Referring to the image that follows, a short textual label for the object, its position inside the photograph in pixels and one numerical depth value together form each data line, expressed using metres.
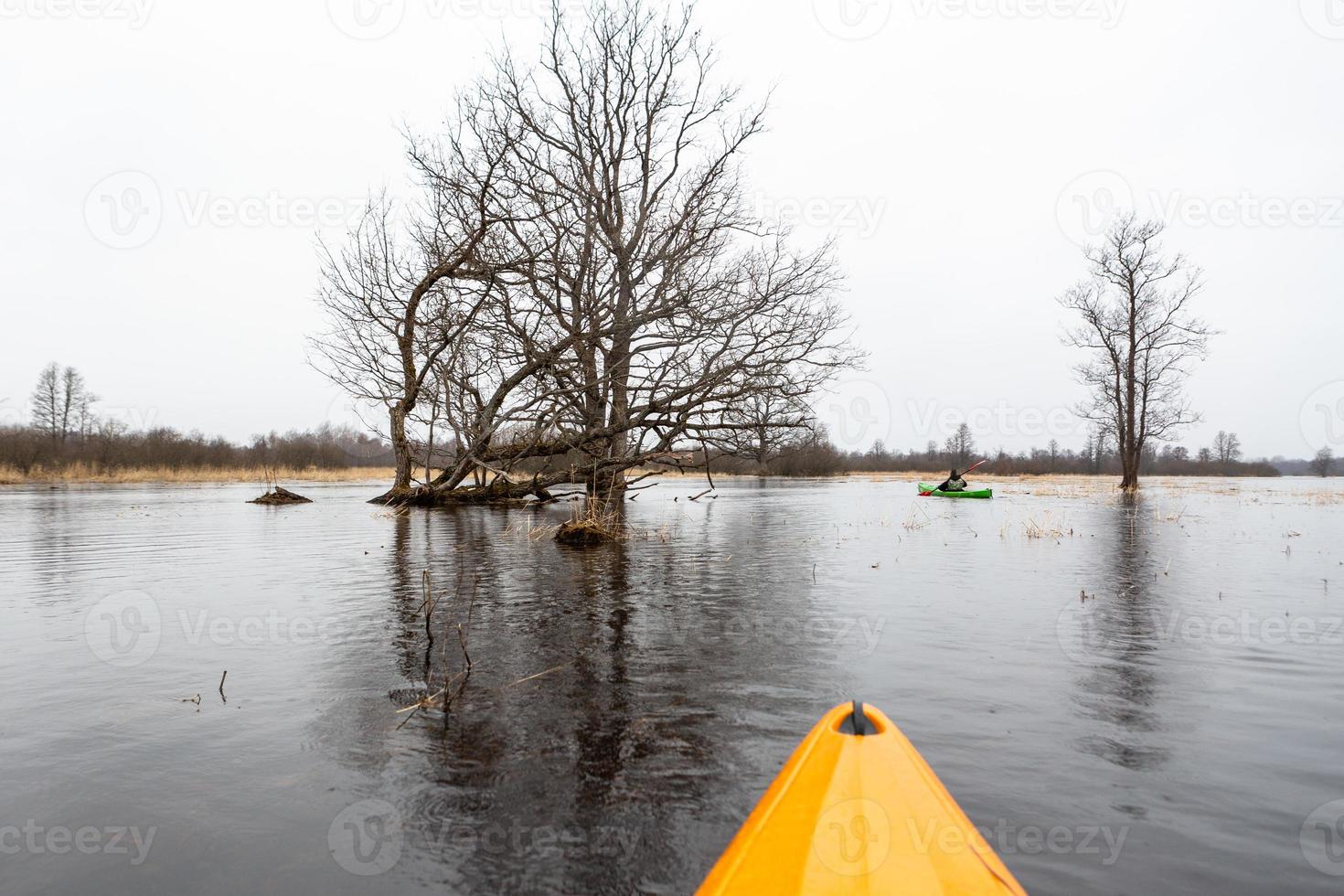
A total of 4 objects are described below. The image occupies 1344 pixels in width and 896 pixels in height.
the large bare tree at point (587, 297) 17.00
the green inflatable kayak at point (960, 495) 27.36
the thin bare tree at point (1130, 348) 30.17
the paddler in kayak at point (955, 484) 29.86
